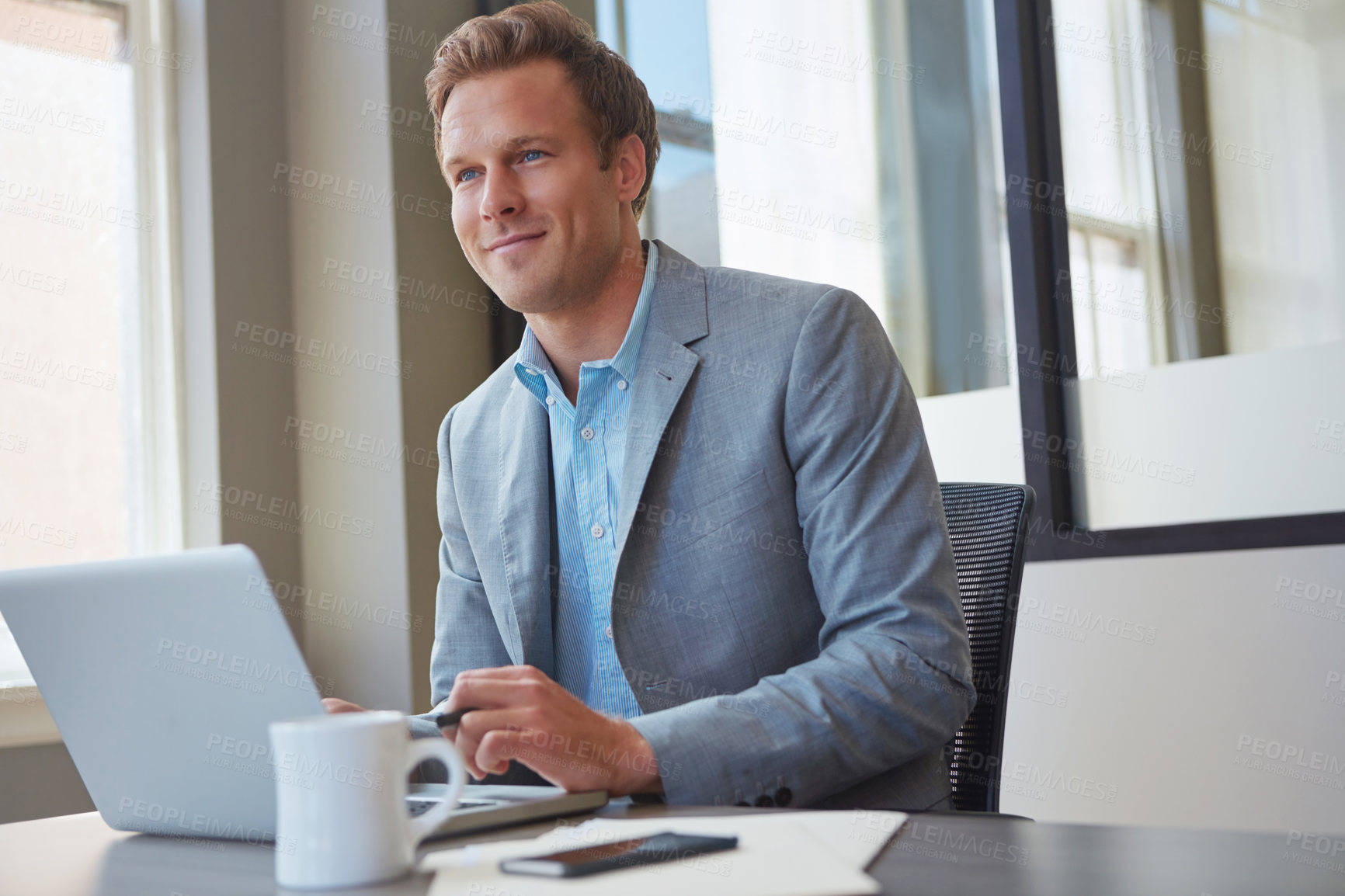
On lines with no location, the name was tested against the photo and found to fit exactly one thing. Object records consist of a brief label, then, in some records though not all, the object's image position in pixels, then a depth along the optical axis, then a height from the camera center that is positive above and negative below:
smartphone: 0.69 -0.20
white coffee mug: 0.71 -0.15
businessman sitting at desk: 1.09 +0.02
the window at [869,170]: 2.38 +0.75
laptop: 0.83 -0.10
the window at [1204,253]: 1.94 +0.41
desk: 0.65 -0.21
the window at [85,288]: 2.99 +0.69
